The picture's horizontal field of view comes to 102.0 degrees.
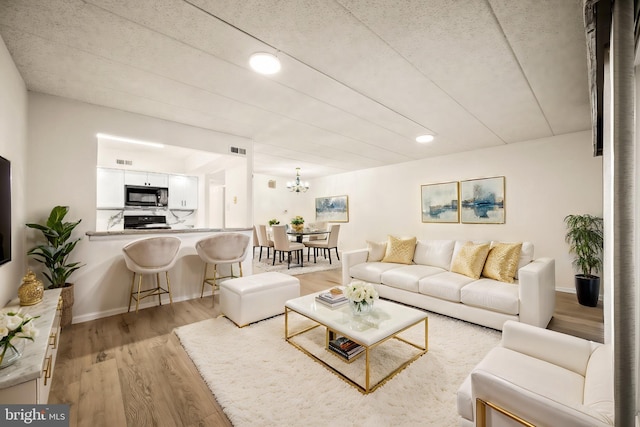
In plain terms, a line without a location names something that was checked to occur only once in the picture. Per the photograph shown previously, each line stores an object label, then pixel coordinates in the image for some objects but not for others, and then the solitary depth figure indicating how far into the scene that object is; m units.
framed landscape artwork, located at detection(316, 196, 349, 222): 7.84
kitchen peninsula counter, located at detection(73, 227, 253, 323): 3.05
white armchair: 0.95
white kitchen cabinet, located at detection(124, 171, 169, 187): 5.57
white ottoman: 2.85
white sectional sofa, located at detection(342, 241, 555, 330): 2.60
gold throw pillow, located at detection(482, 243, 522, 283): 3.10
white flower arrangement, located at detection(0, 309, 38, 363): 1.27
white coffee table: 1.88
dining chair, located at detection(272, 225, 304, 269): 5.90
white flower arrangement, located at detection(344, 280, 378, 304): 2.16
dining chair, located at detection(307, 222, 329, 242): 7.91
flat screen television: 1.87
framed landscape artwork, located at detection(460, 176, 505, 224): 4.76
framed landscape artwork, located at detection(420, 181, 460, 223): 5.33
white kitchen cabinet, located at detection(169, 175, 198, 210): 6.14
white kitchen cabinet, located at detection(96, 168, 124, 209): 5.30
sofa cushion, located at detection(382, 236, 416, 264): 4.06
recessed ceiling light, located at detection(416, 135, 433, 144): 4.14
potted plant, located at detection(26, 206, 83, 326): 2.65
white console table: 1.20
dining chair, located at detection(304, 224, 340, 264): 6.62
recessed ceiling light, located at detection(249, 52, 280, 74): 2.06
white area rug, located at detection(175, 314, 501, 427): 1.60
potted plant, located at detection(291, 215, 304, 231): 6.68
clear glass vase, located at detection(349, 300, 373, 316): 2.20
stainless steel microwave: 5.53
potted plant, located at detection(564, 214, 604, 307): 3.46
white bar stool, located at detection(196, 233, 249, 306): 3.62
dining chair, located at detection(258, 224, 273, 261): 6.64
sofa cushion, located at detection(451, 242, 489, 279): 3.25
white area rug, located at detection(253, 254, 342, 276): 5.61
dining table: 6.37
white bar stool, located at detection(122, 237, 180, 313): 3.06
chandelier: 7.42
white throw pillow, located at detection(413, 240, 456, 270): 3.78
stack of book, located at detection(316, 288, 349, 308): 2.46
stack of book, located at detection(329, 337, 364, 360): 2.15
